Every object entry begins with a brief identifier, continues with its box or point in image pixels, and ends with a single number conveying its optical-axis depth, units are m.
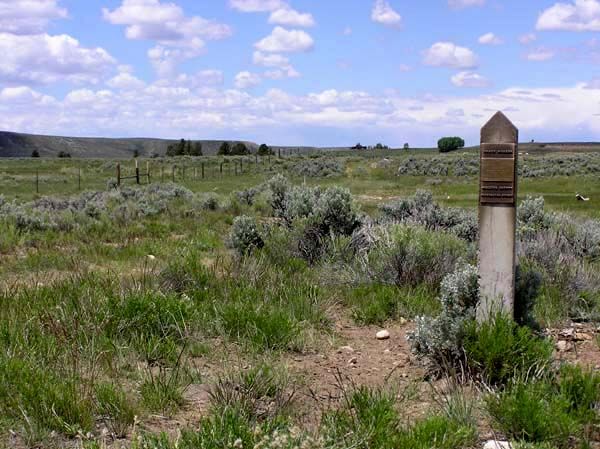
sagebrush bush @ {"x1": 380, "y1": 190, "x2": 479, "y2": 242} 11.33
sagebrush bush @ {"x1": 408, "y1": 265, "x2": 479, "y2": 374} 5.24
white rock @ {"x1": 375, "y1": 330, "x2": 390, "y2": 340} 6.38
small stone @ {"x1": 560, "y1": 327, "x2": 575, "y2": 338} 6.19
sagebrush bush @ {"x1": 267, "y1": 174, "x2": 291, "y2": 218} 14.14
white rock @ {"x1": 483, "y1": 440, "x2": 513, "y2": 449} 3.86
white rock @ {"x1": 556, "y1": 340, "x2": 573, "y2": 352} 5.84
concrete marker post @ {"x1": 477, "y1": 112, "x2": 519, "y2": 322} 5.38
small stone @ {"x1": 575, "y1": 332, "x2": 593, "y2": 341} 6.15
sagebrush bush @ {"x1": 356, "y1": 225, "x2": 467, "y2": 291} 7.84
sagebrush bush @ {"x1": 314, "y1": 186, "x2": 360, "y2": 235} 10.00
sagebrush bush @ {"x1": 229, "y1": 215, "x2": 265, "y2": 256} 10.34
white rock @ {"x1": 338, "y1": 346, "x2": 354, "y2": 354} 6.00
